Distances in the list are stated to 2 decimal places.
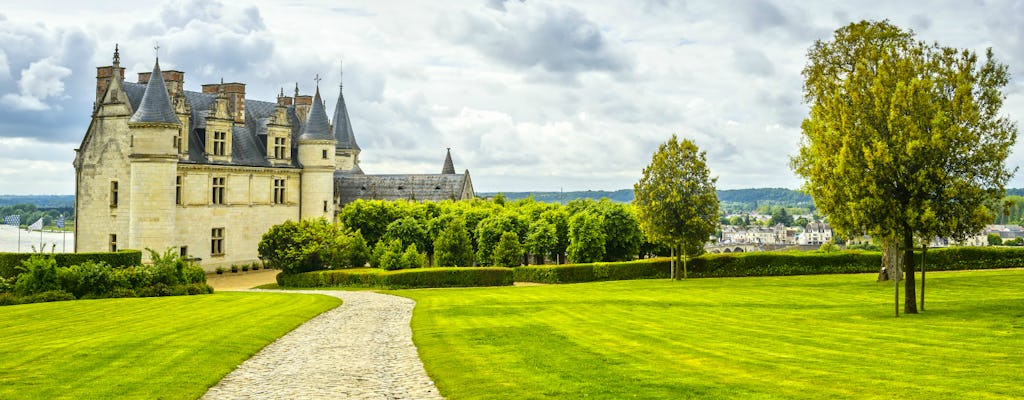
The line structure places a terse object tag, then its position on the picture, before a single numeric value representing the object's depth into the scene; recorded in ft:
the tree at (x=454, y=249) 170.16
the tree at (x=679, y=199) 141.08
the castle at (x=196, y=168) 172.35
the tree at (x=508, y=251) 169.34
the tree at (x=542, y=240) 180.14
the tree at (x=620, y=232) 176.55
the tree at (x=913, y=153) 75.66
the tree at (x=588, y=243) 171.73
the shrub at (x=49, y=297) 106.83
